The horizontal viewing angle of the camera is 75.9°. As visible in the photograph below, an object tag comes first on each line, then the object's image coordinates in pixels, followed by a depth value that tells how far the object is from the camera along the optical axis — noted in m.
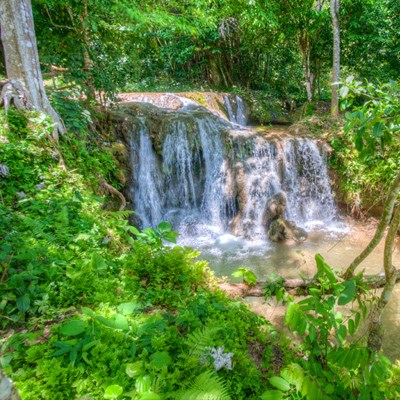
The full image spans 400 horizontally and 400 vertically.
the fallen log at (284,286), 2.38
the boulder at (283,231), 6.71
